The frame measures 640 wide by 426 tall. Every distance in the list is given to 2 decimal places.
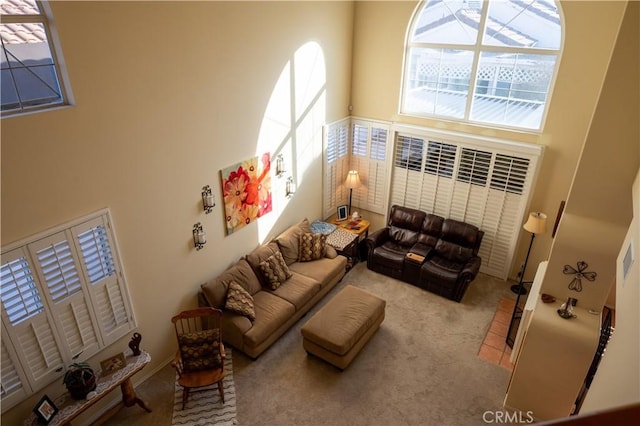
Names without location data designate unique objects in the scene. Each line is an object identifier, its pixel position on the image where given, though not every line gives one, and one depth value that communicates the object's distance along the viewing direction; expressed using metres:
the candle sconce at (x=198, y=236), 5.30
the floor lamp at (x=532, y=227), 6.09
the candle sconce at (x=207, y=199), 5.27
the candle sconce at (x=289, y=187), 6.83
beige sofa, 5.46
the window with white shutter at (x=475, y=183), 6.66
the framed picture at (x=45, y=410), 3.75
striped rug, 4.69
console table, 3.90
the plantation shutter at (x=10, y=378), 3.67
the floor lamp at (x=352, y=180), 7.93
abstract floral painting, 5.61
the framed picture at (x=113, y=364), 4.41
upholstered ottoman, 5.26
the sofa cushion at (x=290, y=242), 6.70
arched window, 6.06
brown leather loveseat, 6.75
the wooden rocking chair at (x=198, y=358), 4.74
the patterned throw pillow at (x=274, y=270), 6.16
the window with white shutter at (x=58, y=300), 3.66
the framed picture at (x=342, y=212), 8.18
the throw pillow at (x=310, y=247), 6.89
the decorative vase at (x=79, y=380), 4.02
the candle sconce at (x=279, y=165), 6.44
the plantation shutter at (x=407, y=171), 7.50
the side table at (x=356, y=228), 7.65
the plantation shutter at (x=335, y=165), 7.67
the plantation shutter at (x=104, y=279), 4.11
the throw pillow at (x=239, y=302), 5.45
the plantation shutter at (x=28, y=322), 3.58
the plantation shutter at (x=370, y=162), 7.85
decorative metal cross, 4.45
